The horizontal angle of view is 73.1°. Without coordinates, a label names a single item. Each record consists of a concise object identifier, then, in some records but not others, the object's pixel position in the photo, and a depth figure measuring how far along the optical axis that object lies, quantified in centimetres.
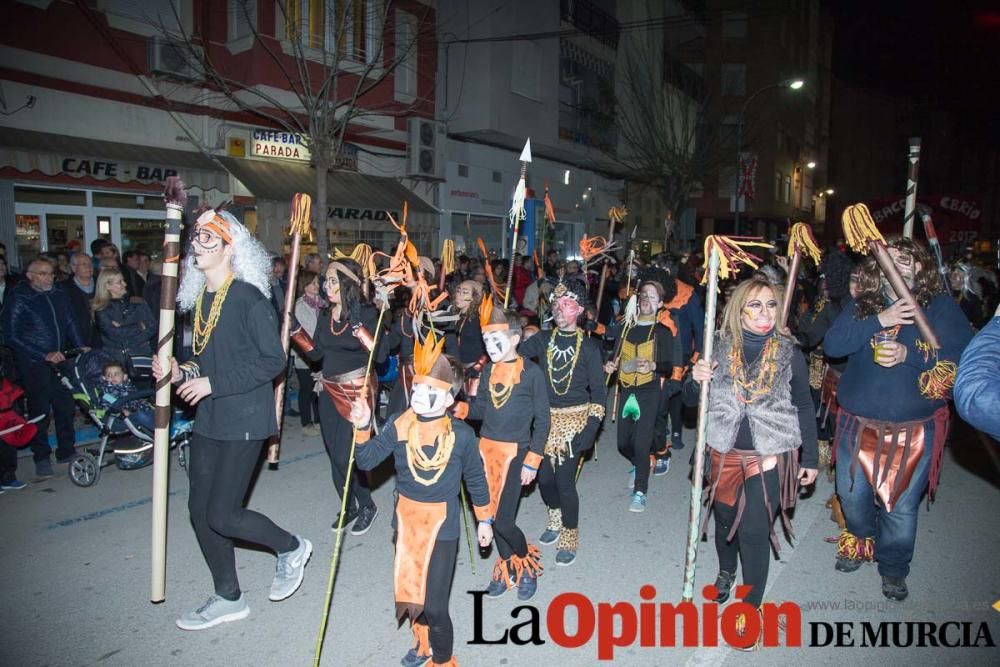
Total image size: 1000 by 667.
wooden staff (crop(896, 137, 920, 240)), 442
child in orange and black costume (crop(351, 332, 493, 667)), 326
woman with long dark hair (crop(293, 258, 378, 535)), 490
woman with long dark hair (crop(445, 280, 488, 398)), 637
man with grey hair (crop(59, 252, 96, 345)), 709
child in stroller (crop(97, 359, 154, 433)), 616
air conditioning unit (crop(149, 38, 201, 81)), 1280
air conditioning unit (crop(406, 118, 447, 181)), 1802
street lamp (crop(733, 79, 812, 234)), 2327
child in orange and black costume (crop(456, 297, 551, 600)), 412
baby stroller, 620
